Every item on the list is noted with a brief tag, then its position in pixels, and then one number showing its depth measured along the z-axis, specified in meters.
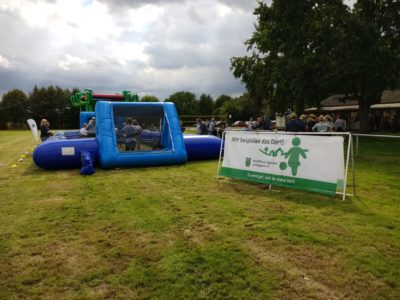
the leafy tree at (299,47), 20.61
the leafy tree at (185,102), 91.38
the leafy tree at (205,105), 88.56
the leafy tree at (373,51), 19.66
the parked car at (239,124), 59.23
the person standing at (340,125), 17.06
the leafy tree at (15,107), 62.43
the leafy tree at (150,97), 87.38
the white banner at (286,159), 6.54
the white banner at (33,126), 19.22
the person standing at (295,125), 10.71
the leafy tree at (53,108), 62.28
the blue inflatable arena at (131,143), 10.27
